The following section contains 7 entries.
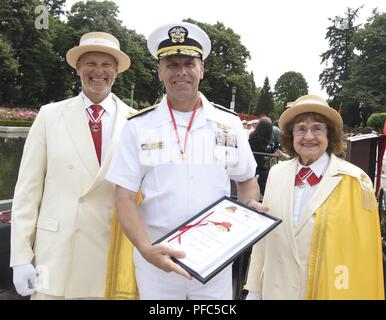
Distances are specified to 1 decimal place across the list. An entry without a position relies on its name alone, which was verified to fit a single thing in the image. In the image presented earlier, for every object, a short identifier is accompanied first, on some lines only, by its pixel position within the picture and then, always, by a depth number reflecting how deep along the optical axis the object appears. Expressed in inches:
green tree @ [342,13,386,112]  1643.3
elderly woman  85.6
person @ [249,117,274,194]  296.4
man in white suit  93.1
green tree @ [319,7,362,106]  2076.8
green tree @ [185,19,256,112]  1888.7
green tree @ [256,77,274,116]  2361.0
